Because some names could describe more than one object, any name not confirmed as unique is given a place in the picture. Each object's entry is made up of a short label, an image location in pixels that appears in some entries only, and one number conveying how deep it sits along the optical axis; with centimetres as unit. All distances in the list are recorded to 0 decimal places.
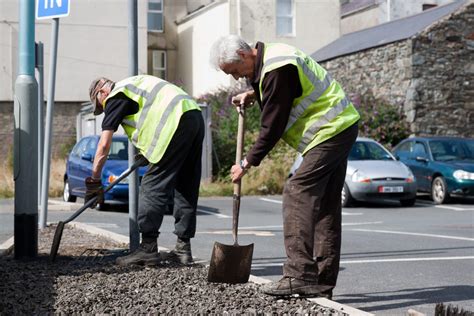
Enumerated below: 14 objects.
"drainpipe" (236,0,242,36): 3469
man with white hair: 579
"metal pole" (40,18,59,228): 1045
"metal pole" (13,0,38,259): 776
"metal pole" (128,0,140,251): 802
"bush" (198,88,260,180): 2423
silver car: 1841
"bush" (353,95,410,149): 2523
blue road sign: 982
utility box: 2344
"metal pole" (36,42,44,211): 1112
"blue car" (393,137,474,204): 1911
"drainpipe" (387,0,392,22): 4006
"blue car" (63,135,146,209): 1638
